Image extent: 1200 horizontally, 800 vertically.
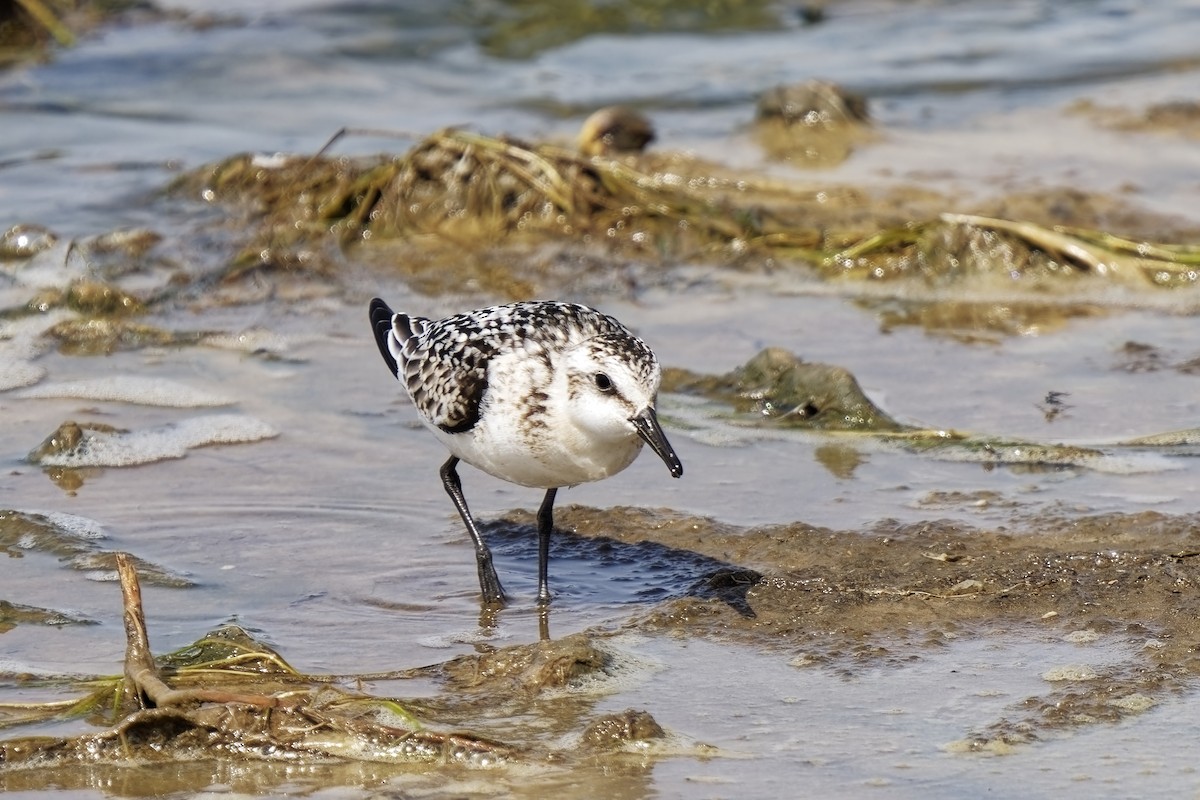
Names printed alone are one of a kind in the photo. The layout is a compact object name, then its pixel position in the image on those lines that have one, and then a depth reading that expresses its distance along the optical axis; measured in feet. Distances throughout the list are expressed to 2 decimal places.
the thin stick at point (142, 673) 30.94
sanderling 35.42
